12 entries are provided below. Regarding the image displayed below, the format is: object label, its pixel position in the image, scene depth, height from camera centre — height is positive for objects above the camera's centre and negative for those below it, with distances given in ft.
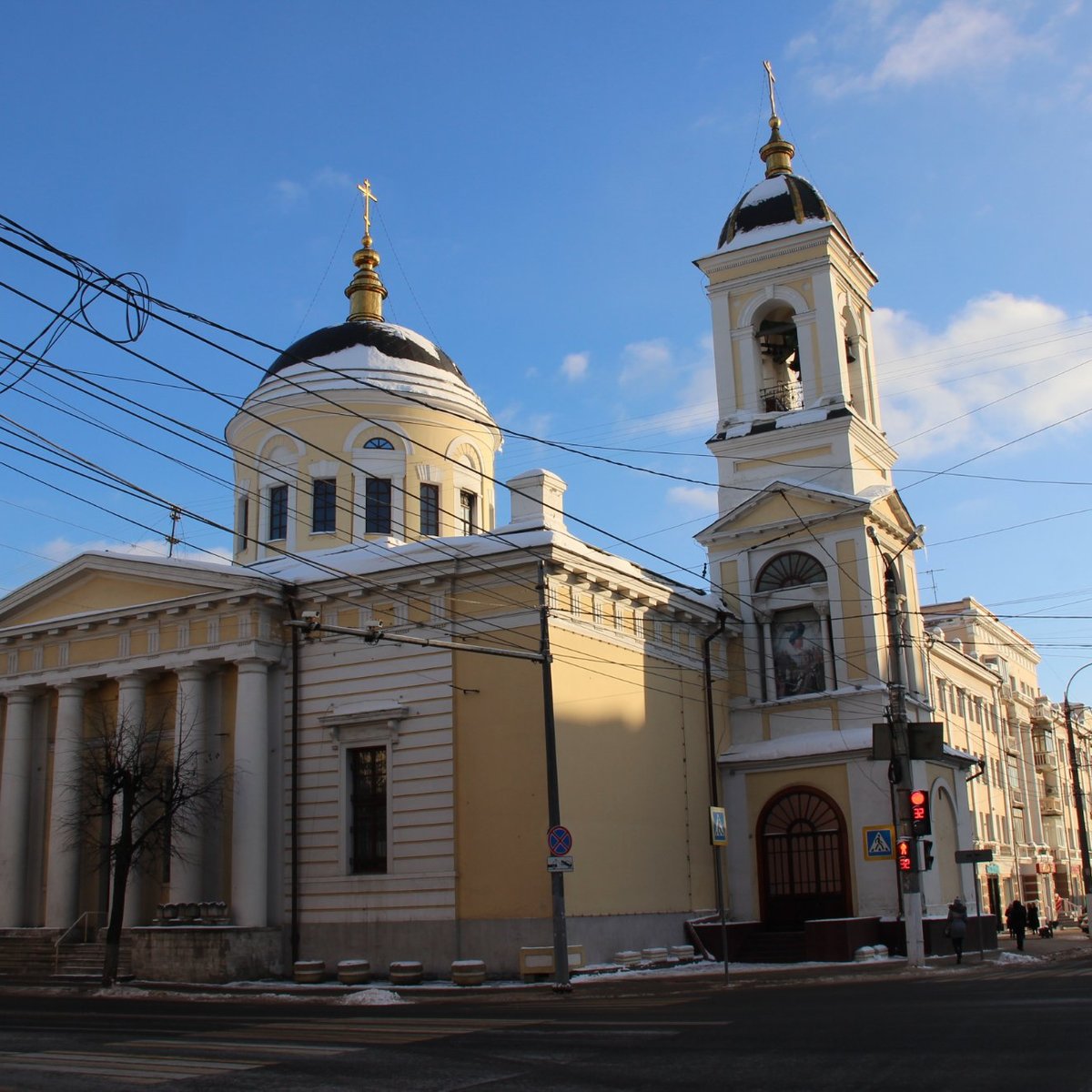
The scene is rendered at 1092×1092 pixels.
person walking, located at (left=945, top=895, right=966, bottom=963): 87.71 -4.22
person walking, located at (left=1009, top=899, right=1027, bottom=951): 110.01 -5.00
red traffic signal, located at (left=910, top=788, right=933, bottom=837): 76.59 +2.73
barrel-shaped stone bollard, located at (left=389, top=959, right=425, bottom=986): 80.89 -5.68
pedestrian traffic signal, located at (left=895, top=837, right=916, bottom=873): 76.69 +0.38
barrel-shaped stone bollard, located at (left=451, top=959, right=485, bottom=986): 78.48 -5.60
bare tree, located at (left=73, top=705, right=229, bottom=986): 86.22 +6.36
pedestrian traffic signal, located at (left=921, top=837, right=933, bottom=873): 83.10 +0.48
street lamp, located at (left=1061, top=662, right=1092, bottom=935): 125.59 +0.86
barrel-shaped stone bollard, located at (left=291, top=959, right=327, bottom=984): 84.64 -5.59
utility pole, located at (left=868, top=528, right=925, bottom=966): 77.46 +2.73
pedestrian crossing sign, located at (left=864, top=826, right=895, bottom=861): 84.23 +1.22
